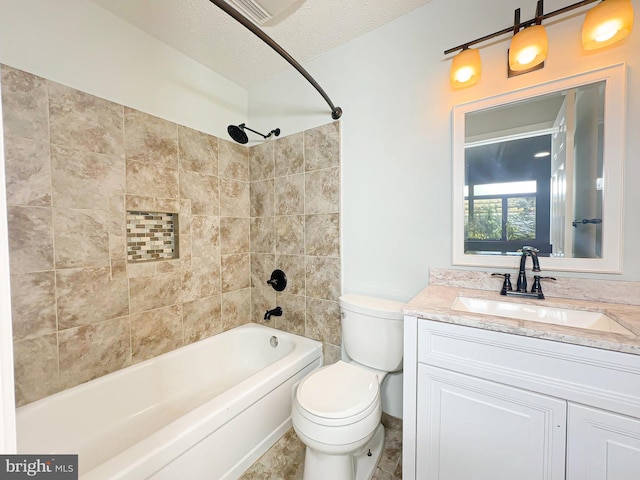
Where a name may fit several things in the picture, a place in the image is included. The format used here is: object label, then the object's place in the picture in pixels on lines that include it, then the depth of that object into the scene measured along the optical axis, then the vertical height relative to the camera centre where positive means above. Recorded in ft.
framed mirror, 3.57 +0.90
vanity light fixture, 3.24 +2.70
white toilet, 3.53 -2.49
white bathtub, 3.36 -3.02
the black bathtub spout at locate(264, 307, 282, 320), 6.74 -2.07
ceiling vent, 4.28 +3.88
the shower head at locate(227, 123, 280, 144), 6.55 +2.61
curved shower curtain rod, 3.23 +2.80
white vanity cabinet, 2.56 -1.99
